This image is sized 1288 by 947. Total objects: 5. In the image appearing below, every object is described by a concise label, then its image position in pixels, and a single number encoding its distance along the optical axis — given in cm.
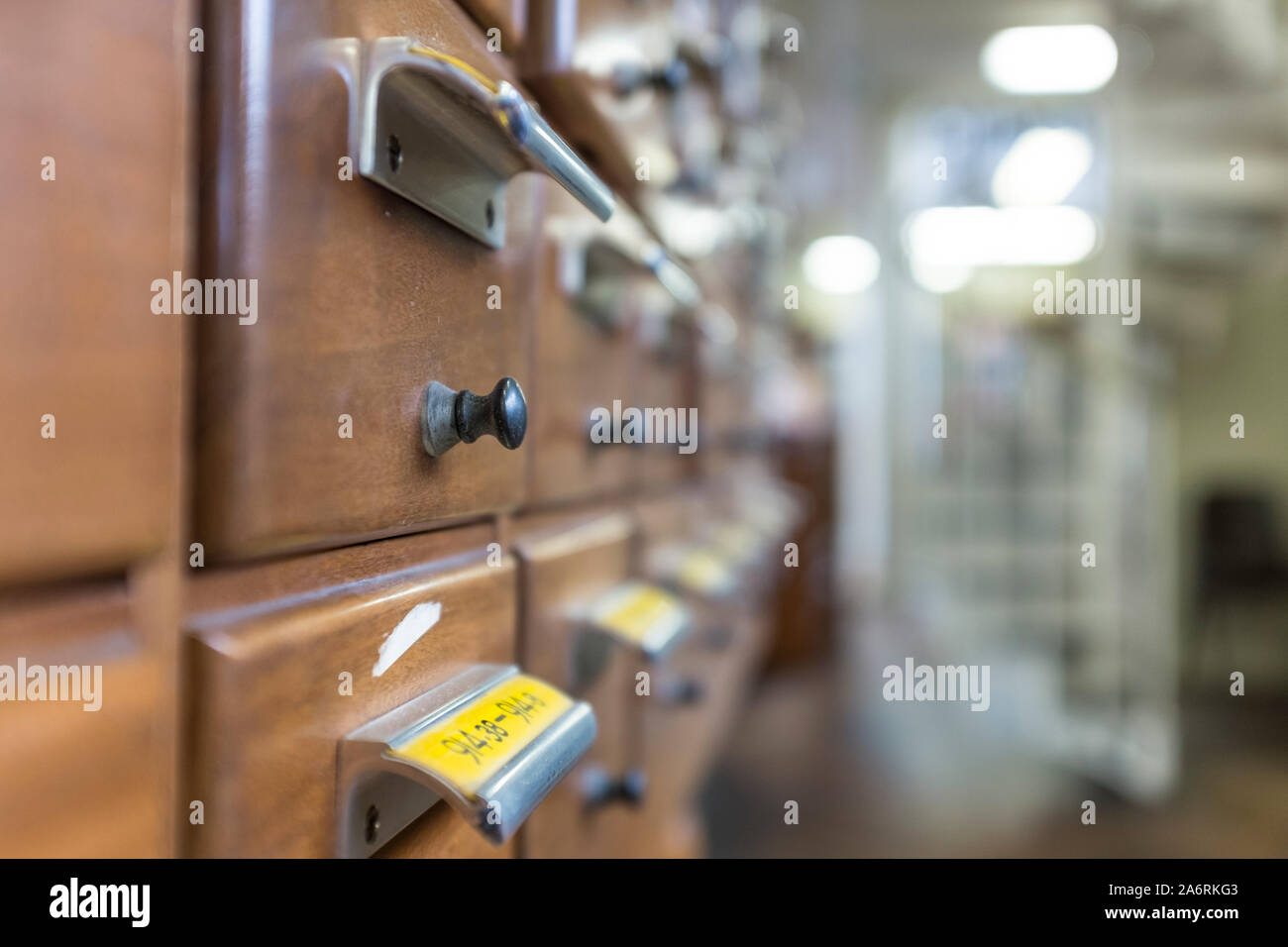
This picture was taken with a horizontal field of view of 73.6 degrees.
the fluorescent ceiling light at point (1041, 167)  312
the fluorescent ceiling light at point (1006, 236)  343
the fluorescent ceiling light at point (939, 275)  375
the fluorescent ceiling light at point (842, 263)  396
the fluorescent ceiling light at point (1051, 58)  249
